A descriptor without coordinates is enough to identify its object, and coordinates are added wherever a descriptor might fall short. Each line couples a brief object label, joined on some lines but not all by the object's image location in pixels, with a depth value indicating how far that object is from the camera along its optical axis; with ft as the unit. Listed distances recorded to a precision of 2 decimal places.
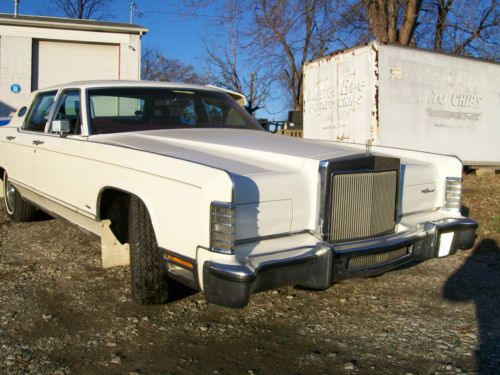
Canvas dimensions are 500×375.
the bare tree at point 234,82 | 100.83
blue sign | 49.75
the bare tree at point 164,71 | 145.79
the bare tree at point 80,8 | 130.82
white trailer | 28.35
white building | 49.11
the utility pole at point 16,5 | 57.77
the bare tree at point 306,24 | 53.88
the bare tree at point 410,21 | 48.83
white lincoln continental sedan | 9.04
